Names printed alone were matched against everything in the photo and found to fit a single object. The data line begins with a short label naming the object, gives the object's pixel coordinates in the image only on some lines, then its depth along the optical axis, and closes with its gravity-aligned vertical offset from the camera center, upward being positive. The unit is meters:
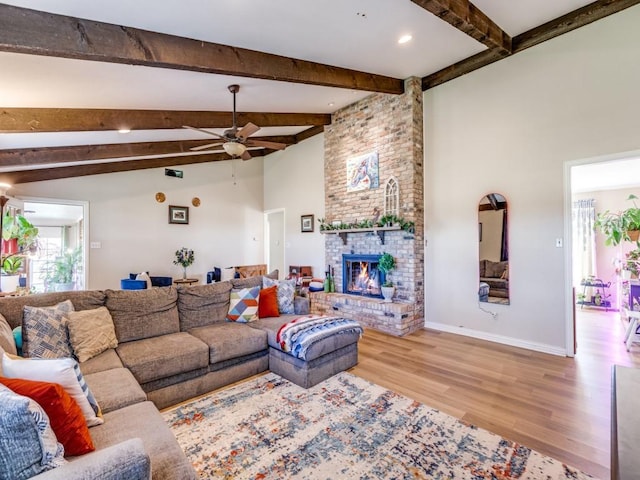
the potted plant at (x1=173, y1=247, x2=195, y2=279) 6.69 -0.31
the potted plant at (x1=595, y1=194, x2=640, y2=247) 4.30 +0.23
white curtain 6.45 +0.06
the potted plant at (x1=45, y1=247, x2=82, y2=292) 6.00 -0.52
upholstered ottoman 2.83 -1.07
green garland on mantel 4.70 +0.31
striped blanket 2.83 -0.86
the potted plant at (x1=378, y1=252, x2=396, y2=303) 4.79 -0.46
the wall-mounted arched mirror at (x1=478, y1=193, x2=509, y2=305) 4.09 -0.10
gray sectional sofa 1.59 -0.90
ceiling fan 3.89 +1.43
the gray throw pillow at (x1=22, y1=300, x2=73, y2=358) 2.13 -0.64
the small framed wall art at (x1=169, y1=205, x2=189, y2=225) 6.71 +0.65
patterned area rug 1.83 -1.35
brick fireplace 4.74 +0.69
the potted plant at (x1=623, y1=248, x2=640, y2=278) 4.36 -0.31
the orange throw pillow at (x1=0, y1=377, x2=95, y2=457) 1.18 -0.66
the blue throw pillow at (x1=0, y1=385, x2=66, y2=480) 0.95 -0.62
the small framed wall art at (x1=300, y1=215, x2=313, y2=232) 6.81 +0.45
